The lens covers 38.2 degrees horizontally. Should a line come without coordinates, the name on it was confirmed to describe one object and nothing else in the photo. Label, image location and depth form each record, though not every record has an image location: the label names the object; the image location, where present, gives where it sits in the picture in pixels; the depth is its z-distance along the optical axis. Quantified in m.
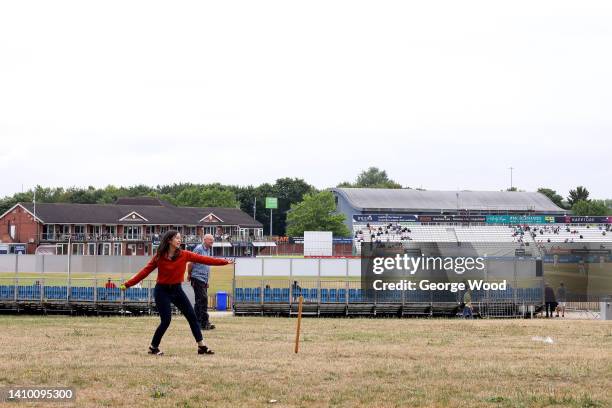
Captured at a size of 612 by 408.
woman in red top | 13.07
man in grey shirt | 18.92
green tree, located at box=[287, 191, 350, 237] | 132.38
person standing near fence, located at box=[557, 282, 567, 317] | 35.21
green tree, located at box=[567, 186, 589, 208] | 175.00
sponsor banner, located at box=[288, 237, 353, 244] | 108.49
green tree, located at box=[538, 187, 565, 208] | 175.00
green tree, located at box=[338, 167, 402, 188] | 191.12
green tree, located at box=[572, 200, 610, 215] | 154.38
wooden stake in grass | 14.24
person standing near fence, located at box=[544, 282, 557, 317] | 32.78
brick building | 112.25
